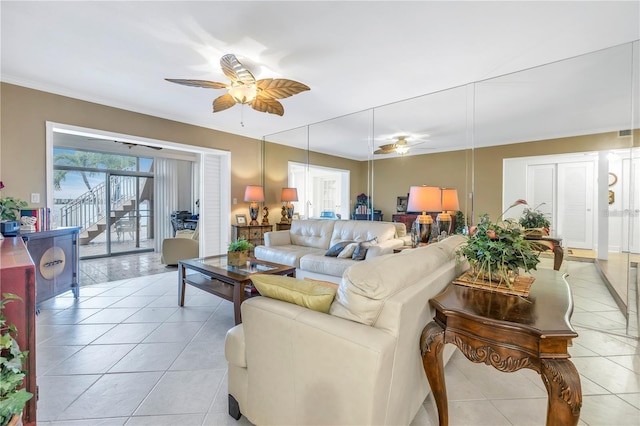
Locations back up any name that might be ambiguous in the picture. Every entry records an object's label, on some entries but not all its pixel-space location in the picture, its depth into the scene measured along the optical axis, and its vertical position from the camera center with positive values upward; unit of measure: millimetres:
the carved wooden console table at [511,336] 1010 -501
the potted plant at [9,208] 2705 +7
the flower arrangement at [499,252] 1480 -218
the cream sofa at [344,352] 1079 -605
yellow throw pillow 1312 -395
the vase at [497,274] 1504 -348
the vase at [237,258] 3057 -521
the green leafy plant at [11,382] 824 -541
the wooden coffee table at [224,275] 2515 -636
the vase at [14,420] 863 -652
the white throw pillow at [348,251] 3691 -542
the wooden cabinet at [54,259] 2958 -573
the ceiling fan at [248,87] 2358 +1153
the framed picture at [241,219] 5582 -182
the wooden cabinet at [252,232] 5387 -439
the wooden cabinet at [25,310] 1138 -412
